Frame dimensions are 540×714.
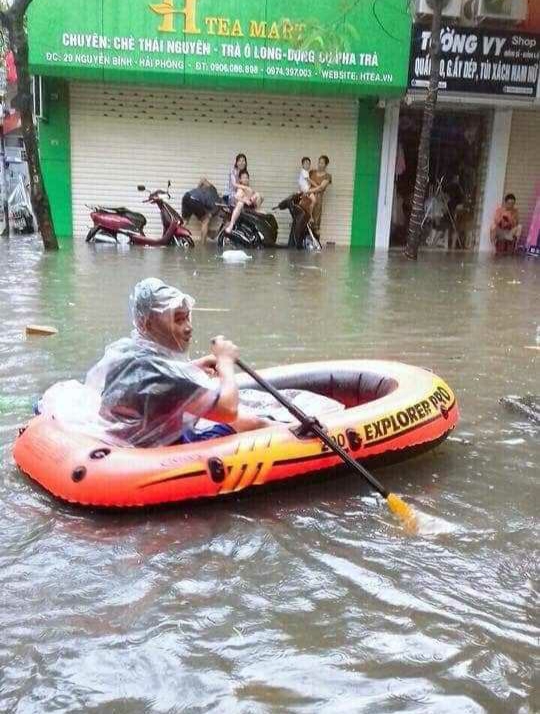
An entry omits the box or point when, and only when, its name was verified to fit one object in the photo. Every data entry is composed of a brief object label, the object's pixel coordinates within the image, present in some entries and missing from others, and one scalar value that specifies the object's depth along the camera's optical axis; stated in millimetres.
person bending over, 14359
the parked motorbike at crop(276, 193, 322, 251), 14570
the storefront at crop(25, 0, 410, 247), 13188
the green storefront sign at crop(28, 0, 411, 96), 13094
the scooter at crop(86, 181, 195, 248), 13586
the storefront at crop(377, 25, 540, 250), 13789
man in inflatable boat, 3068
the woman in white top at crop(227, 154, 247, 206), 14250
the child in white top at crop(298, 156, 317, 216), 14570
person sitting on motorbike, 14055
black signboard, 13625
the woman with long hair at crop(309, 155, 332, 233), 14586
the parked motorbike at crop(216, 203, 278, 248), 14258
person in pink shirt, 15242
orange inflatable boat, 3012
